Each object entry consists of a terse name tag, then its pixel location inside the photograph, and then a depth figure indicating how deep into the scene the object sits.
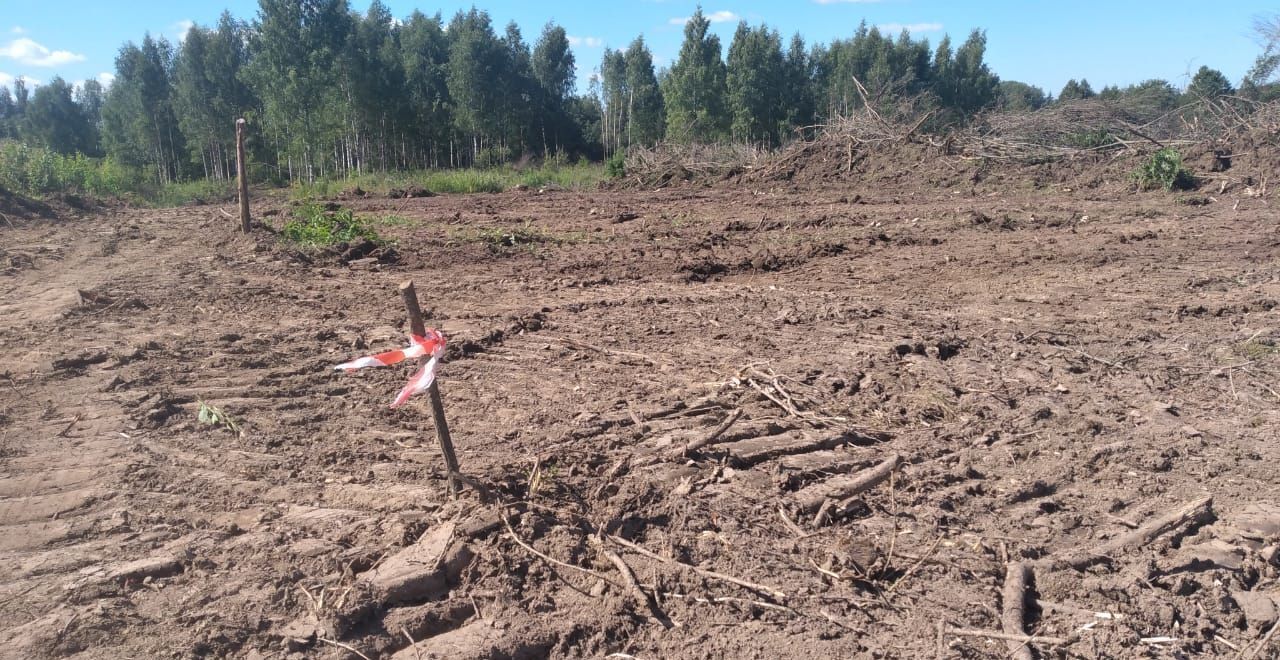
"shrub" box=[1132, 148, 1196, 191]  14.12
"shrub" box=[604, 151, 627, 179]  23.00
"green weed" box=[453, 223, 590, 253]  10.82
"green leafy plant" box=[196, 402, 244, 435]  4.47
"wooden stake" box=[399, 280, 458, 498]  3.30
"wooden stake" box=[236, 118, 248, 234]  9.53
